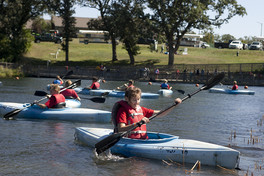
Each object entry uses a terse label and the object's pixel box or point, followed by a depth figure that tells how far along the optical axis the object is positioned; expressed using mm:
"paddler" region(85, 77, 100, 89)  27312
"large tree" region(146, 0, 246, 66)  51344
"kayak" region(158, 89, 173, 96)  29719
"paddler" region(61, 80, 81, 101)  19375
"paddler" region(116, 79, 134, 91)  23670
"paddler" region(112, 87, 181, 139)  9570
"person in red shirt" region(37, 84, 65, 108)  15555
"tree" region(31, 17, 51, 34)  91575
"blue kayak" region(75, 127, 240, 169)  9727
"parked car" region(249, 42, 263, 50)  71188
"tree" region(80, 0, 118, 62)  57875
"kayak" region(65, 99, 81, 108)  18883
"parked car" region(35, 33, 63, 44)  71938
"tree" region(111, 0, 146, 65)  54344
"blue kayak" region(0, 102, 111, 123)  16141
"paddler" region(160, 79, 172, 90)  30484
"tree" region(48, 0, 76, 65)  58872
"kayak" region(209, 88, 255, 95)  32469
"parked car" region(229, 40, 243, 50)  73312
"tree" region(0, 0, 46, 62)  56125
